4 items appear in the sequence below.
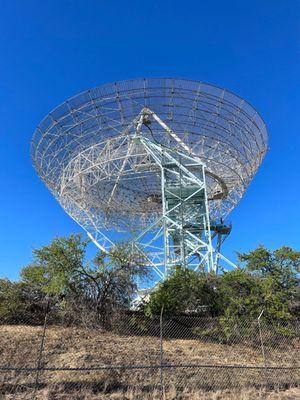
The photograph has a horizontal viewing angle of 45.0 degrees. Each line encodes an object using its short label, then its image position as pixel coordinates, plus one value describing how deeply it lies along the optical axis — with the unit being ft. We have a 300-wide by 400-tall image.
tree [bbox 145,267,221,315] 53.47
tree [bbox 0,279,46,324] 48.16
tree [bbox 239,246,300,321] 51.09
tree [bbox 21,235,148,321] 48.85
